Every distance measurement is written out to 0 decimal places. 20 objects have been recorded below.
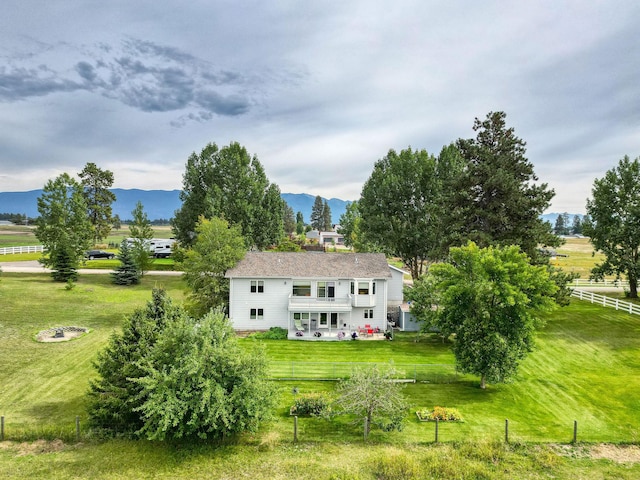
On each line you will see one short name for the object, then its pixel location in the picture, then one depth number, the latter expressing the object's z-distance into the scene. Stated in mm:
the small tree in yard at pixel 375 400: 17562
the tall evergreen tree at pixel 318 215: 173625
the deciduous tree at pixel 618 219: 37656
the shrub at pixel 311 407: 18641
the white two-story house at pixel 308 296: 31812
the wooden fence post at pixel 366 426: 16938
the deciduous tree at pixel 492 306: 20812
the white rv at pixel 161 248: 64894
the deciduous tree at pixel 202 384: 14953
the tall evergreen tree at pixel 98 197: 63781
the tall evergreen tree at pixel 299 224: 137875
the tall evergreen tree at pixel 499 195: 32438
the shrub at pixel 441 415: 18469
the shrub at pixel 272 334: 30562
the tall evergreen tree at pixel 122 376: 16453
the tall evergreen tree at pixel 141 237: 48750
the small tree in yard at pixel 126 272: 45594
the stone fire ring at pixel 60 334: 27625
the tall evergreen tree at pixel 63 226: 44406
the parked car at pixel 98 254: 61803
